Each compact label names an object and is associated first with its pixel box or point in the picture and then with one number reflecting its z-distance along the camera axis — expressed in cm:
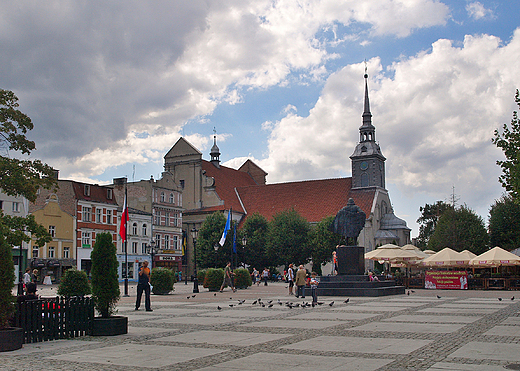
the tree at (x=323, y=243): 6309
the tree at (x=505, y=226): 5909
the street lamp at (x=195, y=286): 3272
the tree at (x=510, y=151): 2384
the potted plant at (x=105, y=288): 1200
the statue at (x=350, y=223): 2838
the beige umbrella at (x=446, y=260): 3688
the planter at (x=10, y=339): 992
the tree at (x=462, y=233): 6131
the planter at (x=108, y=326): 1195
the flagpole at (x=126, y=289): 3014
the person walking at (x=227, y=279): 3372
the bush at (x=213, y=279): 3459
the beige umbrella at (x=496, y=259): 3428
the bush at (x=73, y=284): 1748
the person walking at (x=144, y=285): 1888
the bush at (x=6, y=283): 1003
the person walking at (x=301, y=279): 2435
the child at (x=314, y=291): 2064
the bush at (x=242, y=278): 3822
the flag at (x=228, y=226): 4642
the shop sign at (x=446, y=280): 3581
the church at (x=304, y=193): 7738
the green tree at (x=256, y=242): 6588
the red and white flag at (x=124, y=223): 3544
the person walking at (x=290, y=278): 2945
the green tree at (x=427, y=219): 9349
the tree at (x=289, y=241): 6419
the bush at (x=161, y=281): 3050
